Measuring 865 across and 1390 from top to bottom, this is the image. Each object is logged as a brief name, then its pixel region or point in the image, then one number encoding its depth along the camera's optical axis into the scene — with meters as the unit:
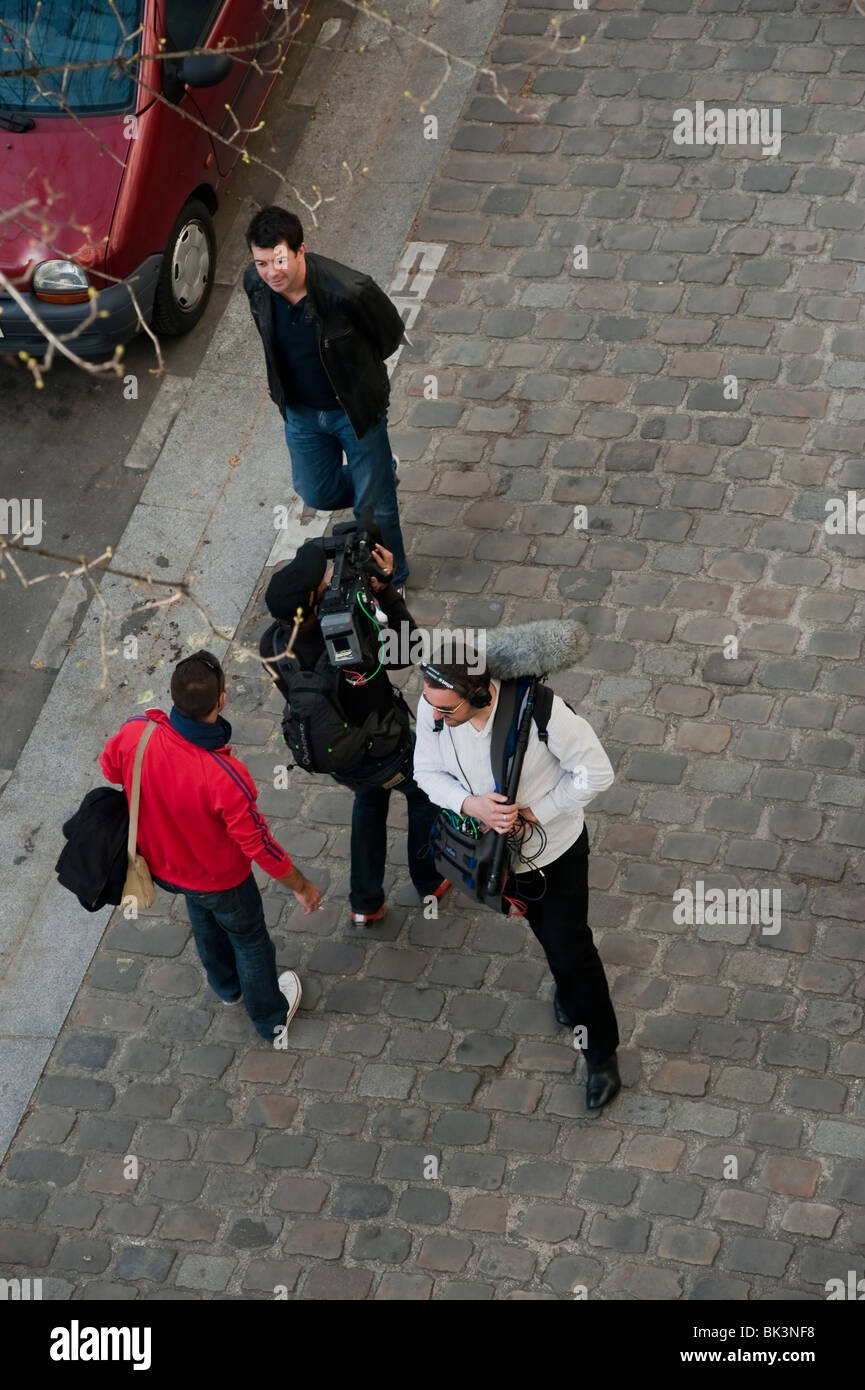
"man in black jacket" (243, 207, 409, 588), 14.31
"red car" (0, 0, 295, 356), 17.86
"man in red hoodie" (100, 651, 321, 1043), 11.83
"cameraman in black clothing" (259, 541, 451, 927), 12.29
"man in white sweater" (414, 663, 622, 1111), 11.27
